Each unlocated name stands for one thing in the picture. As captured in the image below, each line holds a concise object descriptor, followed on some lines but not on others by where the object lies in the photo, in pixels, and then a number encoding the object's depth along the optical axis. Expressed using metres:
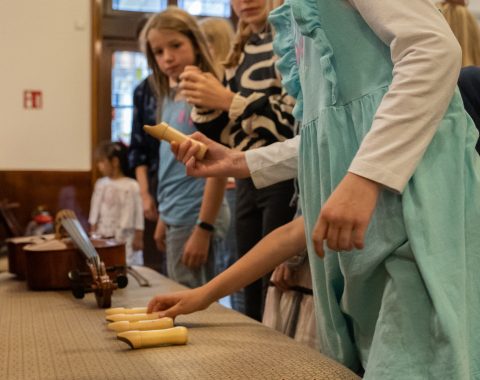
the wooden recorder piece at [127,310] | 1.25
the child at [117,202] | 4.23
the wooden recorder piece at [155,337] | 1.05
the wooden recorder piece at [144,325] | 1.13
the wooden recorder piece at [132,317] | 1.19
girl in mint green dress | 0.81
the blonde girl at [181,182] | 2.04
